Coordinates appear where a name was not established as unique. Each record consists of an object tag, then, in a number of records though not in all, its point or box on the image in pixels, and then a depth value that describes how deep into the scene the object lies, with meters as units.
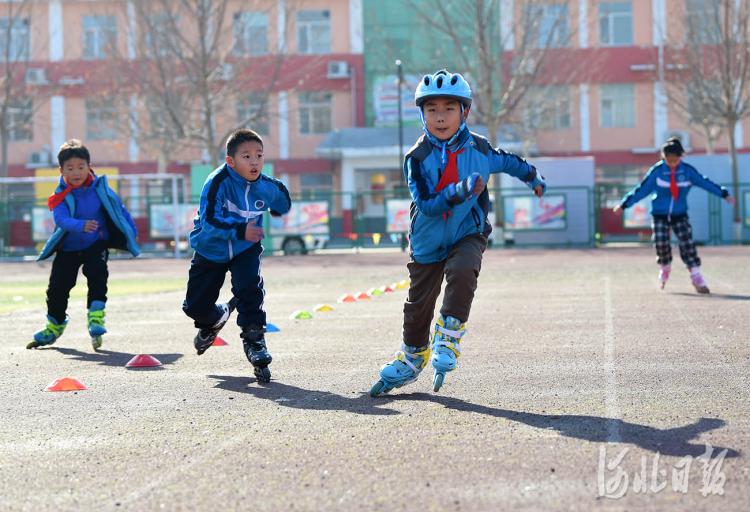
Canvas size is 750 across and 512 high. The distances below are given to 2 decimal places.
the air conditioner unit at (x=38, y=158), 55.88
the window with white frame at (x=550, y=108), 48.91
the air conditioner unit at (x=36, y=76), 54.25
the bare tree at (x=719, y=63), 40.41
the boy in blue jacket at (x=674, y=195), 15.88
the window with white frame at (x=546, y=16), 41.53
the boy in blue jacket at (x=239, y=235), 8.31
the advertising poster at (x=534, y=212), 38.75
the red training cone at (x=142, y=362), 9.18
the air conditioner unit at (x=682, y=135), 53.78
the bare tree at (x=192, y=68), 41.25
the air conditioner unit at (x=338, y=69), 54.97
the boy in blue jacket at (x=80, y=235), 11.02
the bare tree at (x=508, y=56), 40.31
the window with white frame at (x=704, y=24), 41.47
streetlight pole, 44.12
